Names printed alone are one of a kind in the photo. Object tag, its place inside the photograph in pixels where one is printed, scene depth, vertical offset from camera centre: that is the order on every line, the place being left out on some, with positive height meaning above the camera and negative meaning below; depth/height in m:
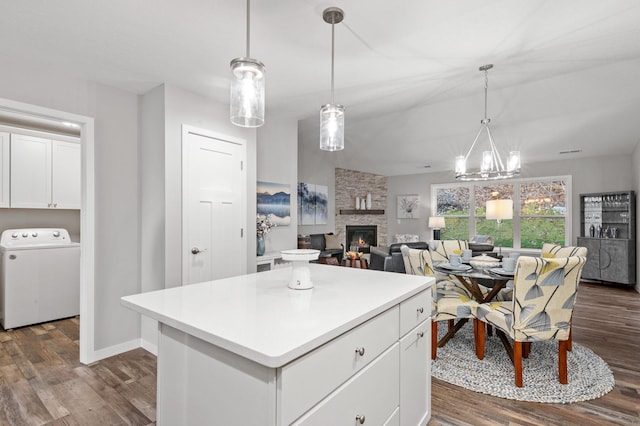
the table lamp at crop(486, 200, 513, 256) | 3.95 +0.06
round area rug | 2.25 -1.22
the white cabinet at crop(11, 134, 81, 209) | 3.84 +0.51
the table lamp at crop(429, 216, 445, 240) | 7.62 -0.23
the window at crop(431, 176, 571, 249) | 6.58 +0.08
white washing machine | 3.58 -0.73
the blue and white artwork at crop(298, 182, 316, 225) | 6.69 +0.21
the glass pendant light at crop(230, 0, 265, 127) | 1.43 +0.57
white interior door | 3.06 +0.08
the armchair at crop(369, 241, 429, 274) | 4.63 -0.64
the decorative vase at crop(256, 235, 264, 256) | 3.89 -0.38
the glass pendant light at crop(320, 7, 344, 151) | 1.92 +0.54
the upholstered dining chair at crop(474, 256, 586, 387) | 2.24 -0.63
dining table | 2.73 -0.51
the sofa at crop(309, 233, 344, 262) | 6.66 -0.64
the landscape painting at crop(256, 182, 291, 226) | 3.99 +0.16
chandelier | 3.53 +0.53
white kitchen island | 0.95 -0.48
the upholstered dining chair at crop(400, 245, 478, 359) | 2.71 -0.75
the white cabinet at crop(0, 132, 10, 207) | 3.72 +0.52
